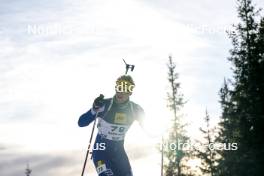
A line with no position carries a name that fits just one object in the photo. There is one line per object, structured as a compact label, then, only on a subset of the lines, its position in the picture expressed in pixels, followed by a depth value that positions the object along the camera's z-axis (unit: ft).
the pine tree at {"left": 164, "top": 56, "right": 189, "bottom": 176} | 137.49
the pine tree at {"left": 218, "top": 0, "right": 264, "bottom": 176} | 92.79
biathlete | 28.81
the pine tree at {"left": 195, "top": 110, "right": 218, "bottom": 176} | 149.69
